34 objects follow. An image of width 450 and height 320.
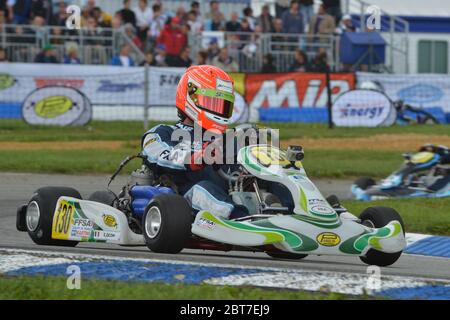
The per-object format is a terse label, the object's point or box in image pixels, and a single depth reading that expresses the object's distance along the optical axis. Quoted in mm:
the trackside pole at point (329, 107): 22000
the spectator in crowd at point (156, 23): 24203
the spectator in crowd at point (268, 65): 24038
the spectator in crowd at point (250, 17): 25375
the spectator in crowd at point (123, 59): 23219
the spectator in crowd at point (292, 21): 25266
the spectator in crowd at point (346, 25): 26411
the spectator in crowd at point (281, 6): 25888
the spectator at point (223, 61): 23875
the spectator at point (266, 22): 25281
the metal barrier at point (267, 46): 24625
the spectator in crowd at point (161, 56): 23531
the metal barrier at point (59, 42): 22875
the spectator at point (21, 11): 23250
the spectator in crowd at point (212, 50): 24136
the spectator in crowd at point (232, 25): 25062
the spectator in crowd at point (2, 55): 22044
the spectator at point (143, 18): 24219
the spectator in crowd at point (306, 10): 26047
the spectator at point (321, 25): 25609
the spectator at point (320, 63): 24266
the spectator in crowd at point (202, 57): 23500
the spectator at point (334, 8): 26344
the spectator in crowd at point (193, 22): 24719
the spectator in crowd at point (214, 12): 25438
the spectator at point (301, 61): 24203
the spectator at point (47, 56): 22219
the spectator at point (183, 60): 23297
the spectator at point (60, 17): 23141
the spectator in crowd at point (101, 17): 23747
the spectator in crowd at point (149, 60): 23422
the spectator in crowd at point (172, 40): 23578
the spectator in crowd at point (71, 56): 22594
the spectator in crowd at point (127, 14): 24062
